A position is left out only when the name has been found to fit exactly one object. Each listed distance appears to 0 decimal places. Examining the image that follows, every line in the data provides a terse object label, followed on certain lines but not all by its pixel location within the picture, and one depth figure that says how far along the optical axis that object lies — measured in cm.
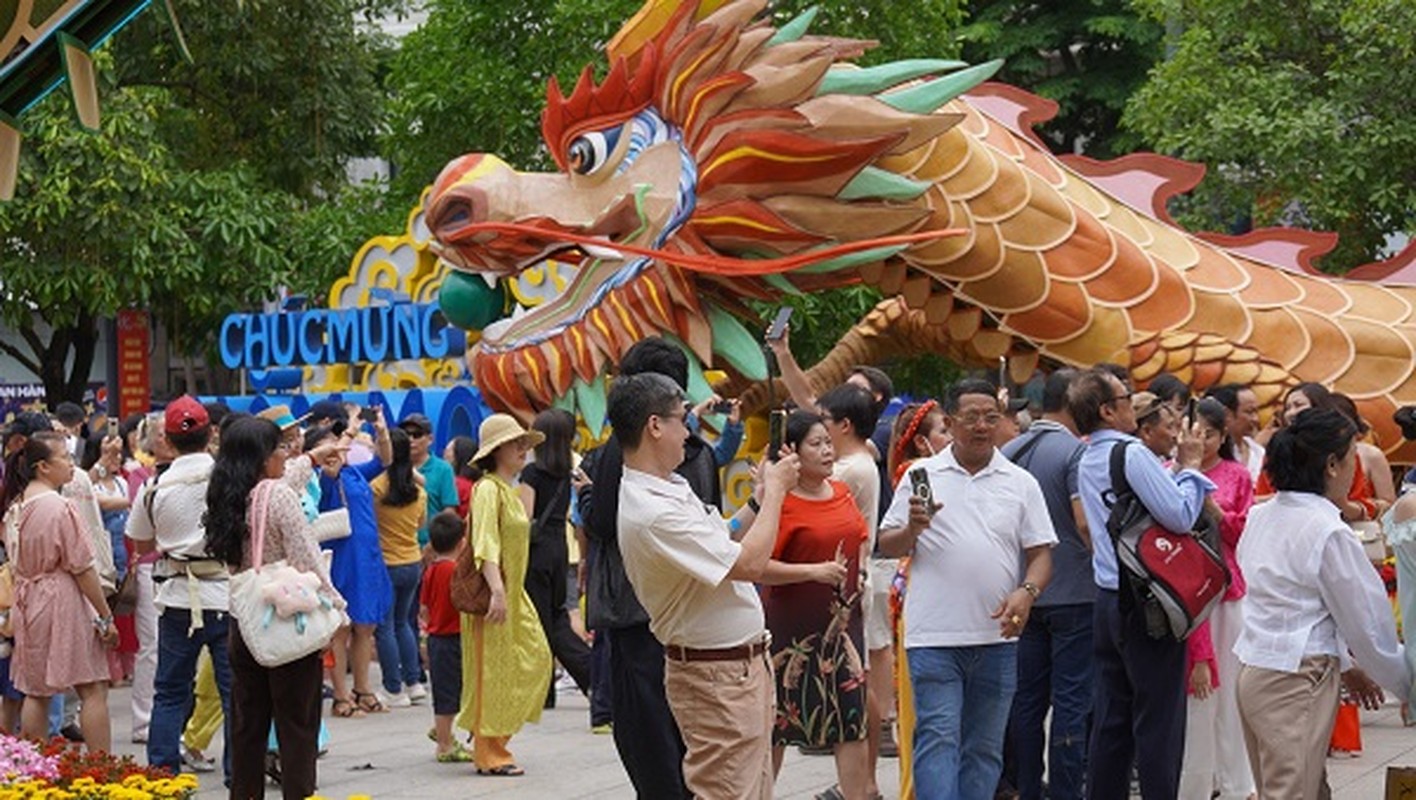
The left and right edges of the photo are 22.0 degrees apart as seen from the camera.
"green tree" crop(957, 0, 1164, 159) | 4742
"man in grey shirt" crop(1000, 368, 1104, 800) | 1421
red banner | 4376
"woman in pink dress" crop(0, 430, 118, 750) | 1603
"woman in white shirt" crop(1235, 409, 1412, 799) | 1131
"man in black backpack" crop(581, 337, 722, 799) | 1207
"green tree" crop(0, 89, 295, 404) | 3487
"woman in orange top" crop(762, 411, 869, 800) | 1339
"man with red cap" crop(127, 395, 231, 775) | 1564
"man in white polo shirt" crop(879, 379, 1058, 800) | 1277
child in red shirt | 1802
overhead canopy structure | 881
